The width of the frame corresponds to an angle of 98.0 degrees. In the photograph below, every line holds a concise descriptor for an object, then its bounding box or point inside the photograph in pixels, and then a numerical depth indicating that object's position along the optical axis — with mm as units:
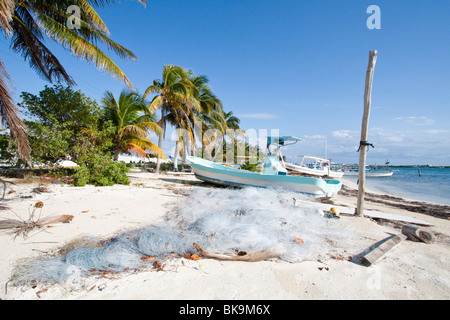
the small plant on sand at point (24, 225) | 2744
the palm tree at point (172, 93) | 14750
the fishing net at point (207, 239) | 1935
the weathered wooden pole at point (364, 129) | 4527
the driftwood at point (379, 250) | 2250
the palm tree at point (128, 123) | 10961
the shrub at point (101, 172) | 7039
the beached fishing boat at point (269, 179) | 7062
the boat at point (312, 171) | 22266
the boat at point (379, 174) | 36331
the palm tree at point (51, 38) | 4714
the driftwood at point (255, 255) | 2203
